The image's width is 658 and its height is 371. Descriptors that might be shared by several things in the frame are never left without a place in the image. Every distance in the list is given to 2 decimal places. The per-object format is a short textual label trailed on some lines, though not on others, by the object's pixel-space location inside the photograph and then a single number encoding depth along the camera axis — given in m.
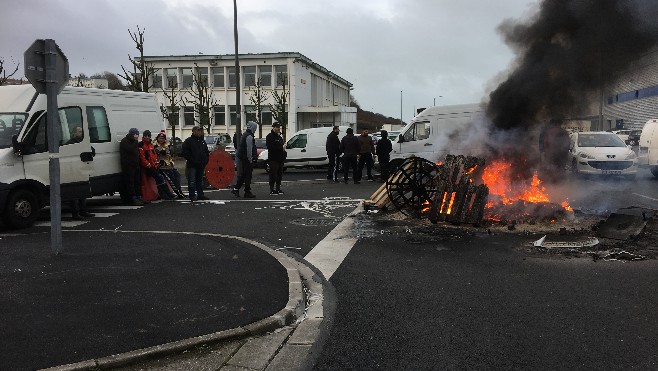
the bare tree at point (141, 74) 27.36
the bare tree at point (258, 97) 48.47
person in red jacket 12.36
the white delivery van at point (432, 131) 15.79
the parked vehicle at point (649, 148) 16.62
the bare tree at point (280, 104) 44.75
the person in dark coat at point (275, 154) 13.70
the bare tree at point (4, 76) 22.91
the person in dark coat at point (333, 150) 17.64
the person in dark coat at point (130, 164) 11.58
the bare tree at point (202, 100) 42.69
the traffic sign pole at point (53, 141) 6.28
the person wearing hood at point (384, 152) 16.81
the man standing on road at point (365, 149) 16.92
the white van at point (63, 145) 8.86
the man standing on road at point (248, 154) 13.02
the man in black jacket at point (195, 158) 12.48
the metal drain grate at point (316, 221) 9.59
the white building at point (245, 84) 51.47
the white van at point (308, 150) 21.70
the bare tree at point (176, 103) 50.31
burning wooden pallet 8.60
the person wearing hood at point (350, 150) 16.95
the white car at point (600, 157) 15.98
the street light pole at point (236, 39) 24.16
